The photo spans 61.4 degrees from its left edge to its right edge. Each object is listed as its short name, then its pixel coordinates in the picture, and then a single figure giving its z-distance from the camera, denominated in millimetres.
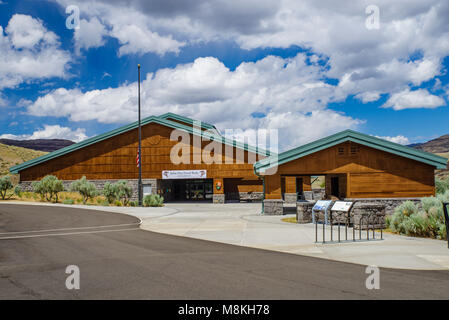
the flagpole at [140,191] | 32125
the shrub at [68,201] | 32775
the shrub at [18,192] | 38781
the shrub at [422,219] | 13539
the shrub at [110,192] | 33594
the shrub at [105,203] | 32431
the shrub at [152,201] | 32844
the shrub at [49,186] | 34188
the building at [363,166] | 22500
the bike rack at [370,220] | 13750
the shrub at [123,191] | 34000
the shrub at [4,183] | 36428
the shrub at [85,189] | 34062
